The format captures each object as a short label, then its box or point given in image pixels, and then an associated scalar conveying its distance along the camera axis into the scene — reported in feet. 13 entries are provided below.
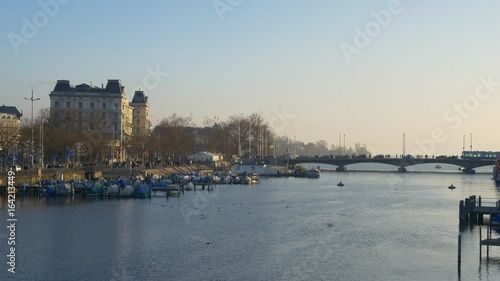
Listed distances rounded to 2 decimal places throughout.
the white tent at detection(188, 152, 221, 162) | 549.95
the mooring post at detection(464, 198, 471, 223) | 197.05
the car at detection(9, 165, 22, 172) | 278.58
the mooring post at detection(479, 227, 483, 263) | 141.30
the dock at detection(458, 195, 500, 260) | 189.92
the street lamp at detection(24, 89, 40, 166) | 310.78
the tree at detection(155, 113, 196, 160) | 501.97
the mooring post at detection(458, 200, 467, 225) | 196.76
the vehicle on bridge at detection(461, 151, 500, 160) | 589.65
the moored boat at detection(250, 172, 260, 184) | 431.51
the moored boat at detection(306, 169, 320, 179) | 523.29
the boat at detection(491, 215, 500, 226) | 179.54
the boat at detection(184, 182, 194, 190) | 327.88
